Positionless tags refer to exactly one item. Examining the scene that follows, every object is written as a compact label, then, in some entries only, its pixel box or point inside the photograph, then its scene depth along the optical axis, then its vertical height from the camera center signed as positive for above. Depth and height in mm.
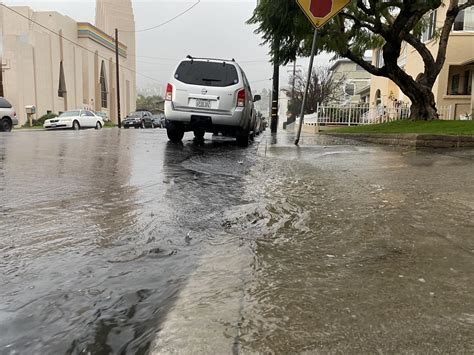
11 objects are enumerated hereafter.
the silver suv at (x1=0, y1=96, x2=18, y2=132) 22406 +337
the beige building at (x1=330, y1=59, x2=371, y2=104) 60794 +7723
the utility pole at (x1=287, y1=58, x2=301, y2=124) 59259 +4730
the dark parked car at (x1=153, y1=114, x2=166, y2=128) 42125 +380
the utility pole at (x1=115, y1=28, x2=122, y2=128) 43988 +8451
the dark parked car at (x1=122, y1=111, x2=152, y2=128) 39062 +492
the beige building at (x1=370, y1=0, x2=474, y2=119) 21734 +3278
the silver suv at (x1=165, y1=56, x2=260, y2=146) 9523 +654
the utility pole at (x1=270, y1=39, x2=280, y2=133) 21469 +1474
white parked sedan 29547 +263
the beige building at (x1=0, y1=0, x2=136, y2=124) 38938 +6745
